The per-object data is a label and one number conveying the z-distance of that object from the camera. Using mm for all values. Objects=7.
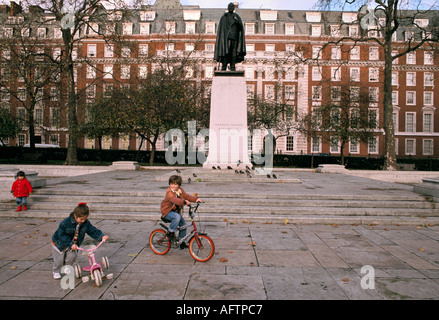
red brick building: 48969
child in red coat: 8086
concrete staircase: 7859
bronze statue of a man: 14586
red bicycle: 5004
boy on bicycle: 5017
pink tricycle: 4051
